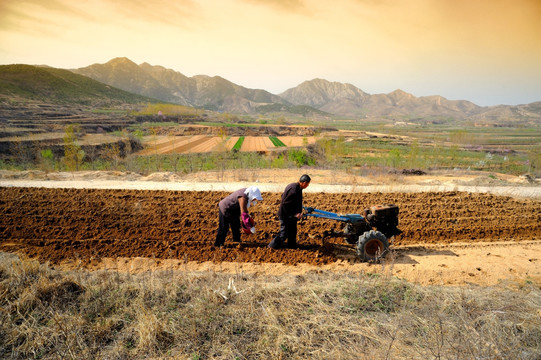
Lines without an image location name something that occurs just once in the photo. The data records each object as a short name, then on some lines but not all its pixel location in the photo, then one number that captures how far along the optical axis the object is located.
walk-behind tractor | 5.85
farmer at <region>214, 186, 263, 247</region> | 5.55
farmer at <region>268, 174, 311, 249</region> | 5.72
